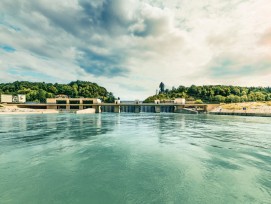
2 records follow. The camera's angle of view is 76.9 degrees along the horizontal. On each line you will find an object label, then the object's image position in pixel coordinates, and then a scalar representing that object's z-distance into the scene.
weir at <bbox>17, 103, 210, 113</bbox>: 106.28
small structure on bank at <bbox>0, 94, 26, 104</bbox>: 114.50
